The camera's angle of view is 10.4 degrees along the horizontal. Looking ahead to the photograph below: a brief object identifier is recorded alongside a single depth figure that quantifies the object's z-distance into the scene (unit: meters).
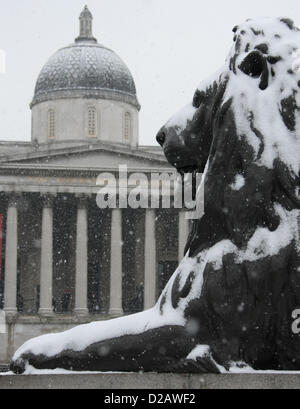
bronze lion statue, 8.24
